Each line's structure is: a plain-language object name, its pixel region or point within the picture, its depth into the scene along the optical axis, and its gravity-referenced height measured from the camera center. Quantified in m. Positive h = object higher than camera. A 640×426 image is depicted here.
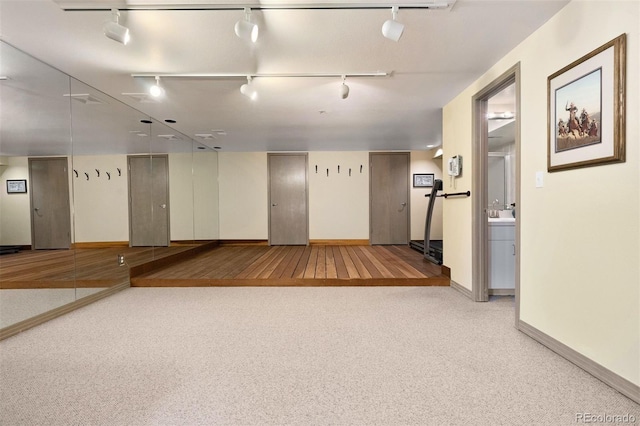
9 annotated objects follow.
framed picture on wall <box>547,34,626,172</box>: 1.58 +0.57
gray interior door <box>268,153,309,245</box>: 6.77 +0.13
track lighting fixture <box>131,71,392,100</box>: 2.78 +1.27
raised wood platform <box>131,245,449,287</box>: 3.72 -0.97
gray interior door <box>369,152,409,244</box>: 6.76 +0.06
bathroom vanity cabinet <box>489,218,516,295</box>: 3.19 -0.60
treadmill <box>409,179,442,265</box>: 4.24 -0.80
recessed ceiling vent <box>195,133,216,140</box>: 5.14 +1.30
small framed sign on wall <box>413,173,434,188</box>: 6.79 +0.55
